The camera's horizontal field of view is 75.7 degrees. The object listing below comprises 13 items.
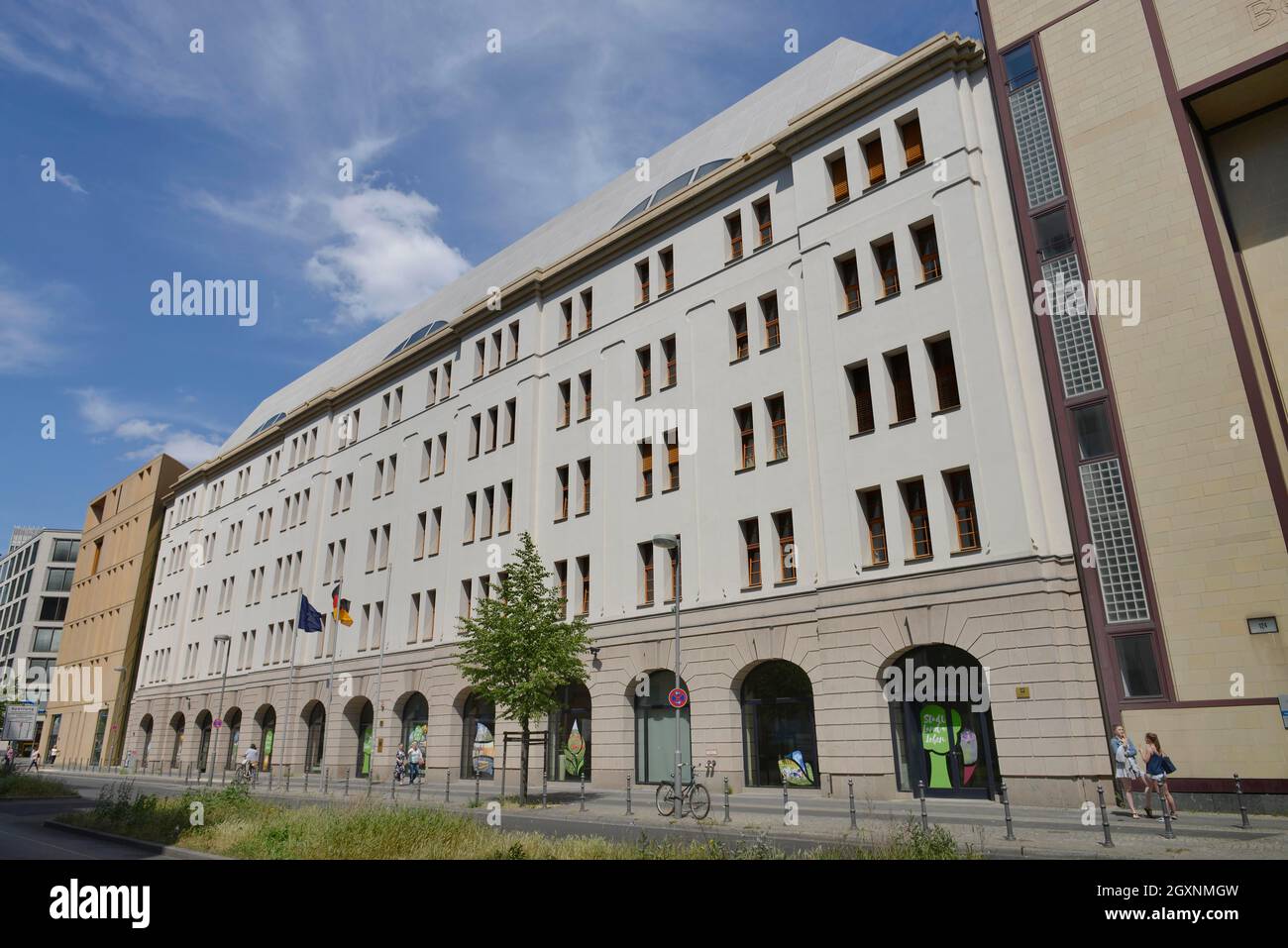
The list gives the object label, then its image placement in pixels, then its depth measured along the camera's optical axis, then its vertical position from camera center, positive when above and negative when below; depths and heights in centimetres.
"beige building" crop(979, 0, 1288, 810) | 2038 +1041
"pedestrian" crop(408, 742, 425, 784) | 3719 -54
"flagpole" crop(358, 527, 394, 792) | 4181 +386
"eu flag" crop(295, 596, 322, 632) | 3839 +579
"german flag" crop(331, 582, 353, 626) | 3925 +630
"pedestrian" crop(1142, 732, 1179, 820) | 1828 -74
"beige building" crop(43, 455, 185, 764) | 7500 +1252
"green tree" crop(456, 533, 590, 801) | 2717 +294
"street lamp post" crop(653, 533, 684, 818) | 2486 +575
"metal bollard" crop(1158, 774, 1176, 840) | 1498 -168
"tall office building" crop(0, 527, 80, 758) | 10388 +1864
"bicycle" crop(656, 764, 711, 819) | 2086 -142
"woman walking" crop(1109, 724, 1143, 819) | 1920 -66
